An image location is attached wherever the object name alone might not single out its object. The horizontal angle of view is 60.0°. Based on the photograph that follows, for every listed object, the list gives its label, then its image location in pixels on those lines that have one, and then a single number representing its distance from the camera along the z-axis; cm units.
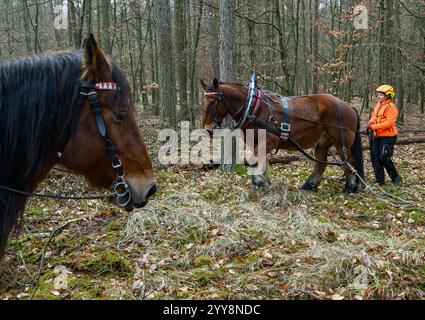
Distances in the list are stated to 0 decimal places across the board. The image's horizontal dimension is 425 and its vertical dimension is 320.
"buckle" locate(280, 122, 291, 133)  709
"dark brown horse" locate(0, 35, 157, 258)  212
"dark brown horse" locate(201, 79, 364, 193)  700
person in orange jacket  764
